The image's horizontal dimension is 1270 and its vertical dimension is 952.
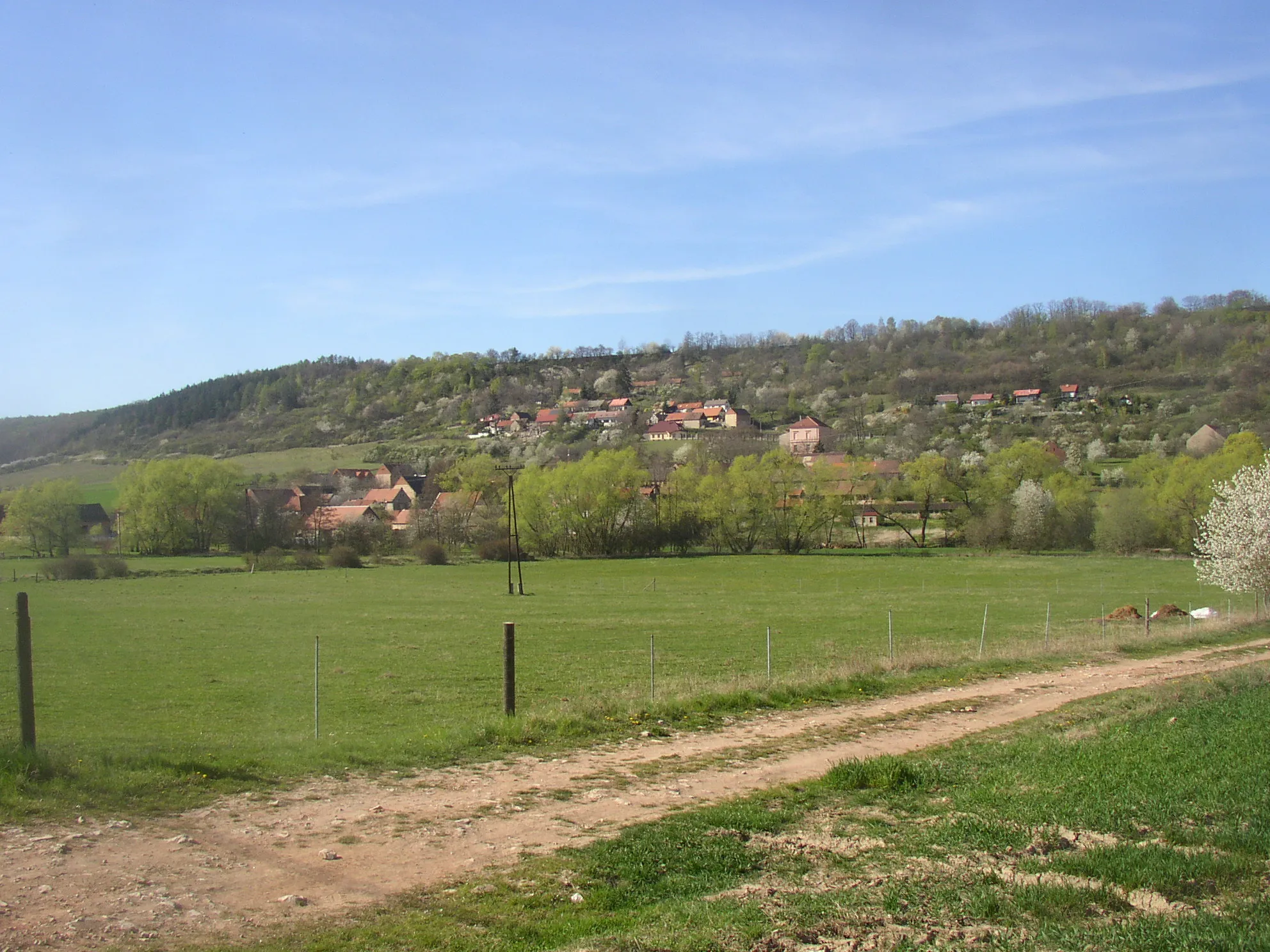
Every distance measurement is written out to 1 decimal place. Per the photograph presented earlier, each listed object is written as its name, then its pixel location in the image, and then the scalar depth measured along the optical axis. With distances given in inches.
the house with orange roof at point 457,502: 4008.4
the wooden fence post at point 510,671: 550.3
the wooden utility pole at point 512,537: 2291.3
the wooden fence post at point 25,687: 404.5
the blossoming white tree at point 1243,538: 1291.8
